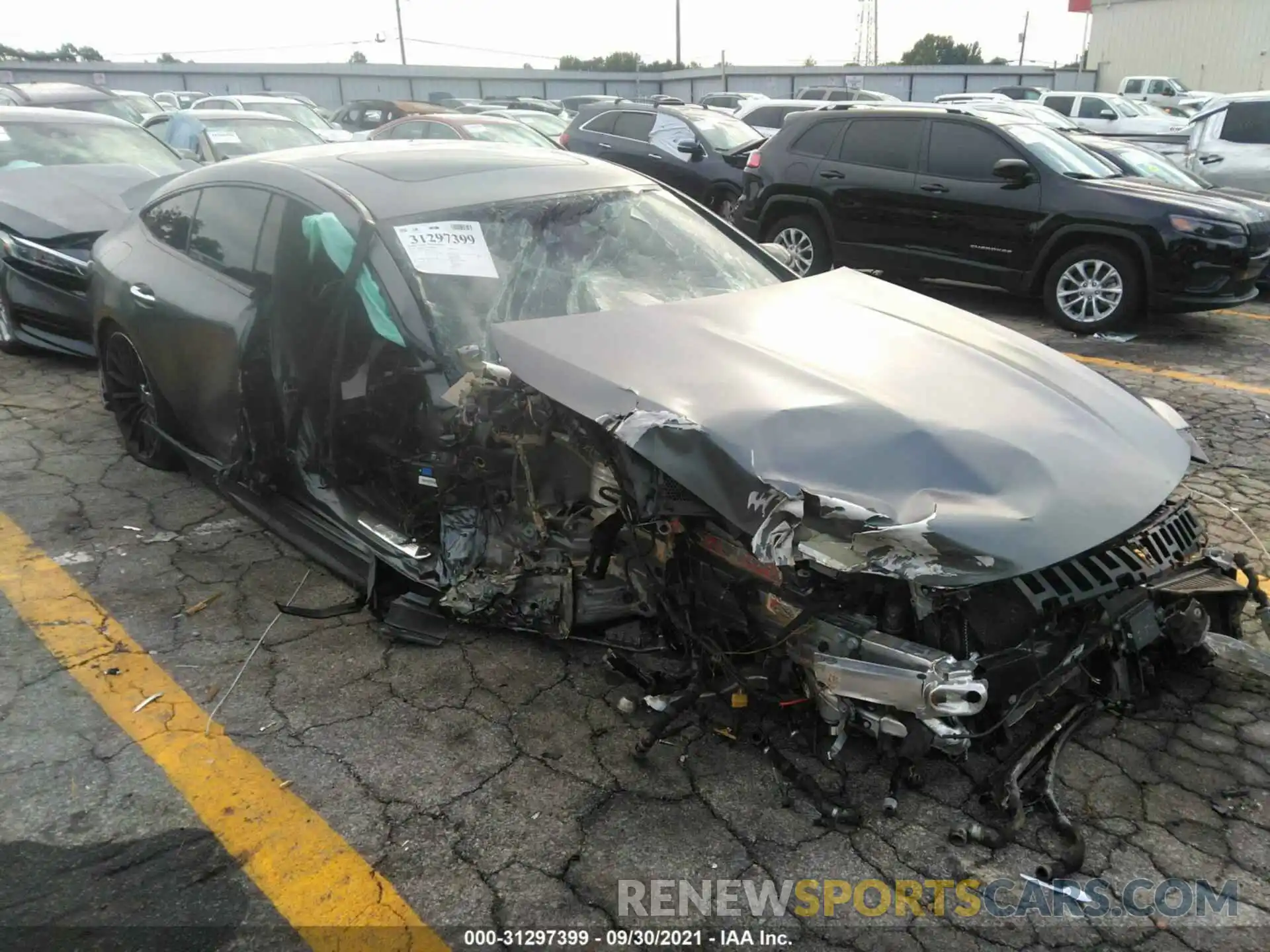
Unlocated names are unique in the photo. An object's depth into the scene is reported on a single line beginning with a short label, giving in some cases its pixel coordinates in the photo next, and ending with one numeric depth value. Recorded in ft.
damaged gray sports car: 7.66
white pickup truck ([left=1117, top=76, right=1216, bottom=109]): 80.38
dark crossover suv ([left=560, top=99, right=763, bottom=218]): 35.60
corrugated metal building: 105.50
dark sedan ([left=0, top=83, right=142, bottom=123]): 33.96
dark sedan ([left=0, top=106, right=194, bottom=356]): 18.76
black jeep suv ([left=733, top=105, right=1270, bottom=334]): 23.29
